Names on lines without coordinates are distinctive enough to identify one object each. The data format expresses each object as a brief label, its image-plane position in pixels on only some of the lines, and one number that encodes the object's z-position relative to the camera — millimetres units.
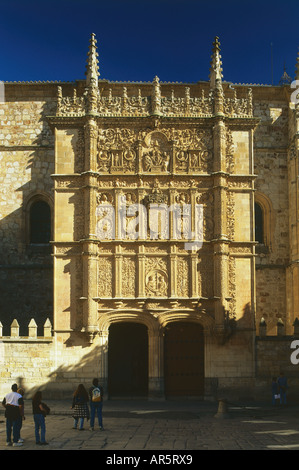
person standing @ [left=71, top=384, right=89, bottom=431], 20062
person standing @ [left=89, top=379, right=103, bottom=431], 20281
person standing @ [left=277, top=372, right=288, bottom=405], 26906
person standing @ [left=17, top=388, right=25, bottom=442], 17758
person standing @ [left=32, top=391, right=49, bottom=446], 17797
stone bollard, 23750
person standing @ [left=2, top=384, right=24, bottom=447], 17688
